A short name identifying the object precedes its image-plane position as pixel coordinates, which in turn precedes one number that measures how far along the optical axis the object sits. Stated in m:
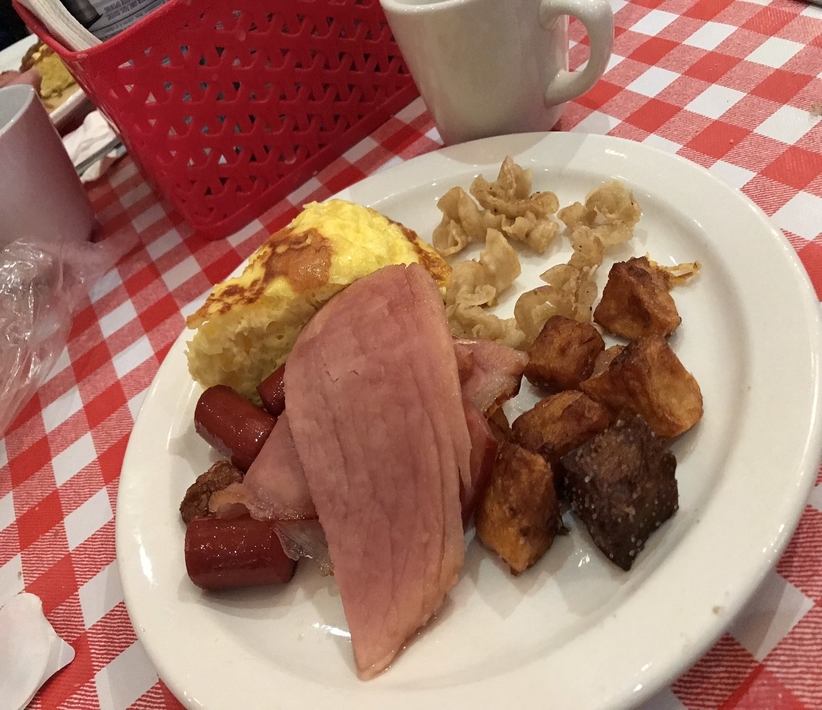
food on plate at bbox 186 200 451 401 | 0.34
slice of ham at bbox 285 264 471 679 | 0.27
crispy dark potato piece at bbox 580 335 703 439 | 0.27
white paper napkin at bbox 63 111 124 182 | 0.57
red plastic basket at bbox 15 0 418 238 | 0.41
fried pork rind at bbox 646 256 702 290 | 0.33
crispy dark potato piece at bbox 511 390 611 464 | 0.28
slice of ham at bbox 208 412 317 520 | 0.30
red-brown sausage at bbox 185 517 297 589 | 0.29
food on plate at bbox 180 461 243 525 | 0.32
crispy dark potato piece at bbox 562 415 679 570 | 0.26
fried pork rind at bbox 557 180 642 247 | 0.35
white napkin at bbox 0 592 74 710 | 0.31
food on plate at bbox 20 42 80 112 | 0.60
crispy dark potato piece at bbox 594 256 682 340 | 0.31
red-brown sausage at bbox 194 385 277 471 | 0.32
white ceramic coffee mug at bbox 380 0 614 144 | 0.37
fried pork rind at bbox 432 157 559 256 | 0.37
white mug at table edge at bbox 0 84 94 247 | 0.45
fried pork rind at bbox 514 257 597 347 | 0.33
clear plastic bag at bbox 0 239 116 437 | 0.45
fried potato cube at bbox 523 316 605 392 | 0.30
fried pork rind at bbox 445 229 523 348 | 0.34
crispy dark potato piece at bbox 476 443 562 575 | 0.26
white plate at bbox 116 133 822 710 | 0.24
